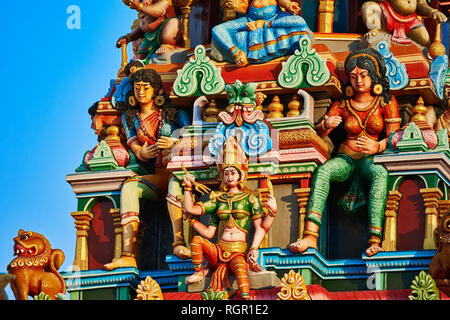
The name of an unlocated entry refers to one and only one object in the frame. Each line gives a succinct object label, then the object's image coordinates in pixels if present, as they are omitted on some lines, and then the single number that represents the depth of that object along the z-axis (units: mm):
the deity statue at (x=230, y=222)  25828
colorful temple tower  26406
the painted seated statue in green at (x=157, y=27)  29203
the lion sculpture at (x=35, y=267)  26375
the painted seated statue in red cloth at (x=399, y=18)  28281
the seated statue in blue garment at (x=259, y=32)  27688
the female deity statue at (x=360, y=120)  26891
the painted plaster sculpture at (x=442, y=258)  25047
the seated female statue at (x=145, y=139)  27453
